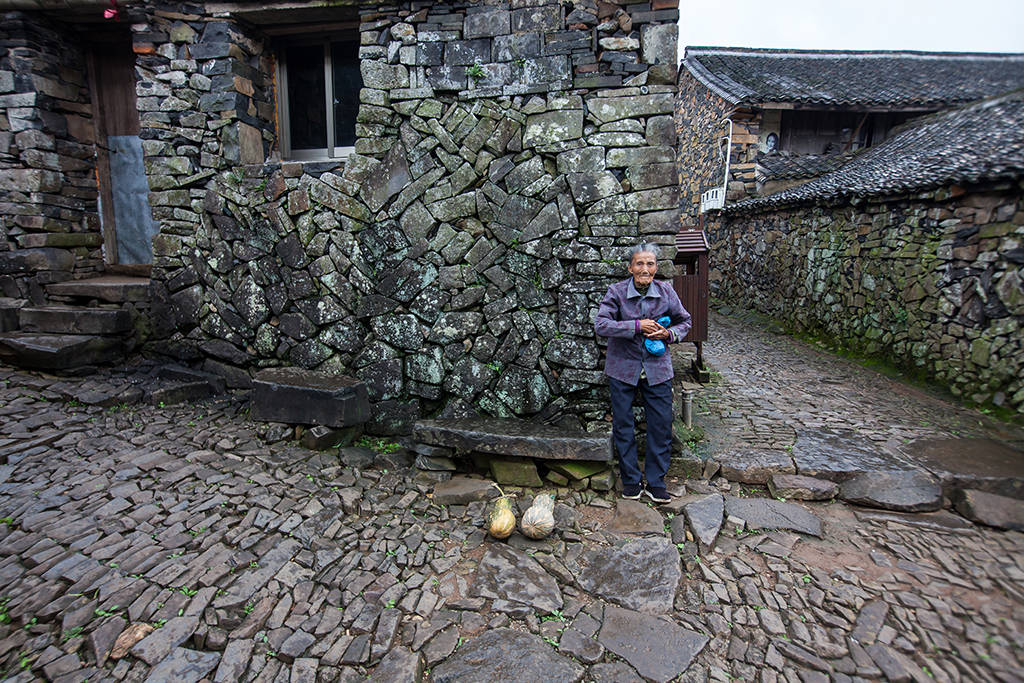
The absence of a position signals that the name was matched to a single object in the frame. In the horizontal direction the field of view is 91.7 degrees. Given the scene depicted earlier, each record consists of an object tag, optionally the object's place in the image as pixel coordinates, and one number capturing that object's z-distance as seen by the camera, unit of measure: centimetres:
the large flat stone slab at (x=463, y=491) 399
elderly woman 381
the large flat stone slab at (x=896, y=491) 373
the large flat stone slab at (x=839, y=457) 411
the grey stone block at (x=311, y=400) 442
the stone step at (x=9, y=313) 515
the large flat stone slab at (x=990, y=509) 348
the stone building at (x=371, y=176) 423
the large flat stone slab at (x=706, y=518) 346
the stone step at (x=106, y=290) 540
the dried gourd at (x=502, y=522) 352
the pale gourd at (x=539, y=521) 350
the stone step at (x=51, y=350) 478
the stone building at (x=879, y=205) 570
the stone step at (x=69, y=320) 515
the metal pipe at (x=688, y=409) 486
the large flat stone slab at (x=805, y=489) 395
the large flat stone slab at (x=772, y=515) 360
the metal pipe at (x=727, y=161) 1215
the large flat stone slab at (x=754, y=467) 417
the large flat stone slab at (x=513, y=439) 396
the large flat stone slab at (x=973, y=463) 384
